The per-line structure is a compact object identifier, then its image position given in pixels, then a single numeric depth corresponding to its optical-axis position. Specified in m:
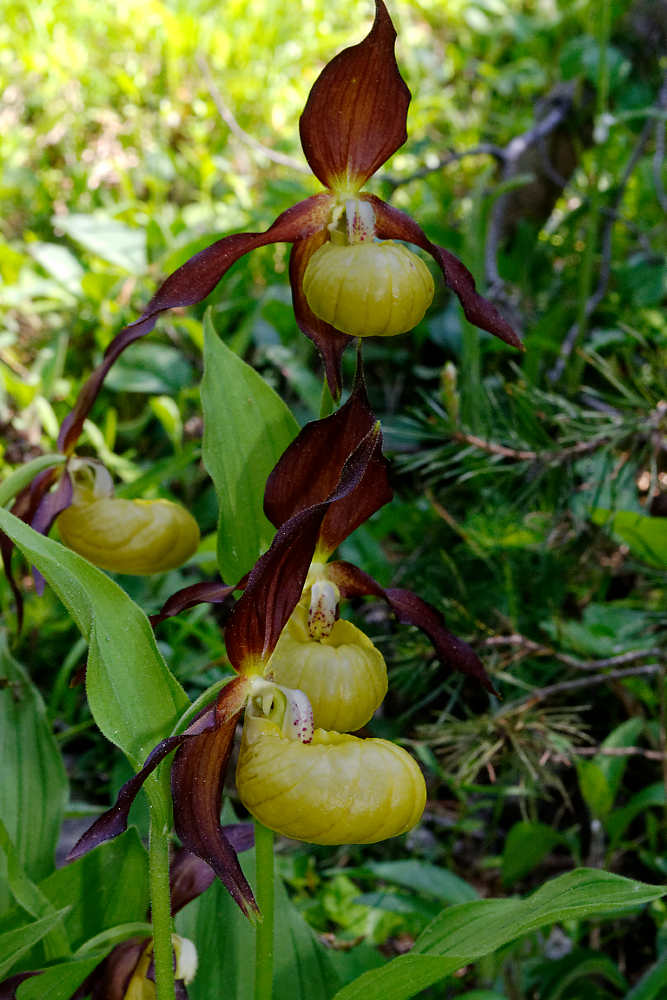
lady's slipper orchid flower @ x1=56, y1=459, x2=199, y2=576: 0.49
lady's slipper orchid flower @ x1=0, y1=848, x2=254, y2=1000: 0.44
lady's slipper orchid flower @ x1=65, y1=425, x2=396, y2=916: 0.40
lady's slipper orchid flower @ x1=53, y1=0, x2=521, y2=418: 0.43
